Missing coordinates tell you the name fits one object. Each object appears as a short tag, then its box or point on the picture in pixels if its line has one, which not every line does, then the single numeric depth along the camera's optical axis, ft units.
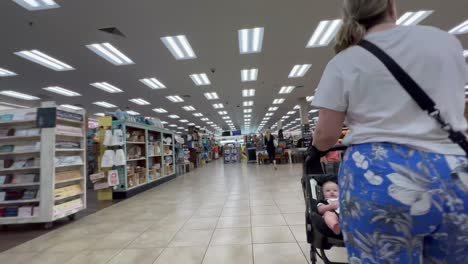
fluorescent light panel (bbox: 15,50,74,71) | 22.49
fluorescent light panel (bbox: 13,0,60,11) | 15.56
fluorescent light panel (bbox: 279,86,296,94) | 40.11
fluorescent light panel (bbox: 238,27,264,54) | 21.44
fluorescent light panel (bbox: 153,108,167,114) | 51.94
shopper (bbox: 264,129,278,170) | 37.93
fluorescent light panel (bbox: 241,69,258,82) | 31.31
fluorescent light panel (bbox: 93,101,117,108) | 42.57
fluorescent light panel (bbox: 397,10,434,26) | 19.54
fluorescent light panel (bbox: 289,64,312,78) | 30.76
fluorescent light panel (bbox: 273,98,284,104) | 49.13
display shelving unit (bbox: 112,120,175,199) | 19.98
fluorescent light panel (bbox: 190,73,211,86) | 31.53
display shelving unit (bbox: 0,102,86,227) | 12.32
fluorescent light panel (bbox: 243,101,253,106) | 51.20
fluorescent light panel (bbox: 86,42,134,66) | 22.09
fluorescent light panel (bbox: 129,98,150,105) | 41.95
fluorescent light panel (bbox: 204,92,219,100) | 41.51
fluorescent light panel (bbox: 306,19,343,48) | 20.61
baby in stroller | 4.23
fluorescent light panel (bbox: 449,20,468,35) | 22.55
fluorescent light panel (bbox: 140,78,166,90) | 32.23
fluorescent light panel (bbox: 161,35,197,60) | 21.86
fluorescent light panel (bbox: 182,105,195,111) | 50.79
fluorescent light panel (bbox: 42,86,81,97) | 32.51
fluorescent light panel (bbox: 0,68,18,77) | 25.83
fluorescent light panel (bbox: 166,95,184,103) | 41.67
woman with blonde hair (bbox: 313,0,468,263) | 2.12
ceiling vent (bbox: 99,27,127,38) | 19.09
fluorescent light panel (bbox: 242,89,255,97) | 40.99
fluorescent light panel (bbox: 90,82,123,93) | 32.35
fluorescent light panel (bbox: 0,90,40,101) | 32.99
